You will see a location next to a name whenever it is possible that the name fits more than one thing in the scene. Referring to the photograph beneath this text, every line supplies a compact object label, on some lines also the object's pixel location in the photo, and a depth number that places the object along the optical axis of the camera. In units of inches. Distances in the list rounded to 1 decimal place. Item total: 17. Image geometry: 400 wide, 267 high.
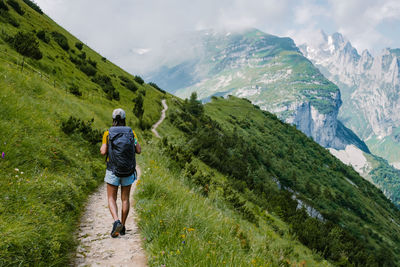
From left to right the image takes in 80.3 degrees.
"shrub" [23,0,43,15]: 1706.7
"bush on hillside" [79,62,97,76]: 1259.8
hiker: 190.9
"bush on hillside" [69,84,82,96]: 871.3
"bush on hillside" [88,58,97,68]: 1462.6
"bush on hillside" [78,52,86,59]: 1429.4
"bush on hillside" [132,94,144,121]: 1161.1
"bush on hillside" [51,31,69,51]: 1318.8
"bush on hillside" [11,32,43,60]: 787.4
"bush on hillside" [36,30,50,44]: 1118.4
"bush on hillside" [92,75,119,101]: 1217.8
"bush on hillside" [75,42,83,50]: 1617.6
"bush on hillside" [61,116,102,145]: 386.0
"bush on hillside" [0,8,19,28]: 944.9
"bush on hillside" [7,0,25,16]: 1185.9
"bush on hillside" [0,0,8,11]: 1016.7
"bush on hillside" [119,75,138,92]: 1675.8
